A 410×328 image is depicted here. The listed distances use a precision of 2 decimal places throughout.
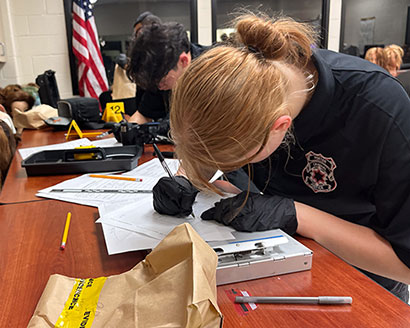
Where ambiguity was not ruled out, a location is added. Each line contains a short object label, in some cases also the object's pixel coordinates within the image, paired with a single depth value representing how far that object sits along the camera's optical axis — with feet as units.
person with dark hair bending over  4.75
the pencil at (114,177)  3.91
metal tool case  2.08
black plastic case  4.32
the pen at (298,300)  1.89
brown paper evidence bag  1.50
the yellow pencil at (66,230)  2.60
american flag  11.66
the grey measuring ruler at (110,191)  3.58
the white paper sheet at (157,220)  2.46
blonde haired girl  2.17
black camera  5.22
